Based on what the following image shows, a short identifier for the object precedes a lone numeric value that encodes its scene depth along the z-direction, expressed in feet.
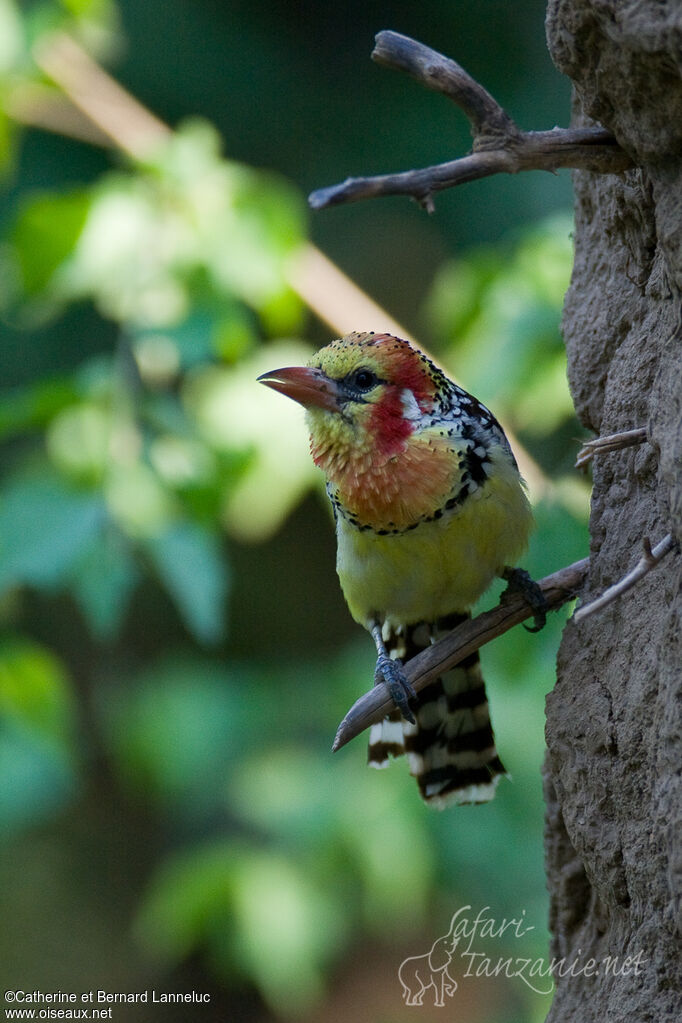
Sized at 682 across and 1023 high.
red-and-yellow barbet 15.43
